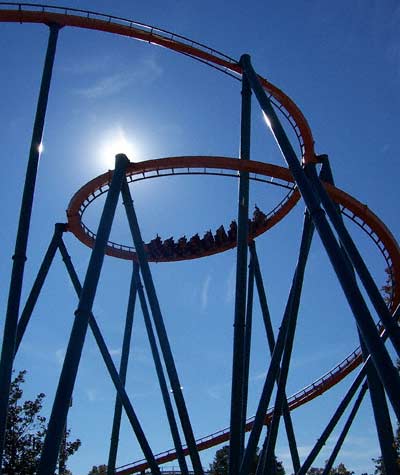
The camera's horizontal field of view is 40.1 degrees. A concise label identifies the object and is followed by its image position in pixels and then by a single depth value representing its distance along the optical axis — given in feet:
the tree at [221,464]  95.04
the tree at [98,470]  118.01
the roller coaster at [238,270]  20.38
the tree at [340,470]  99.80
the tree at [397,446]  46.78
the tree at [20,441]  43.55
